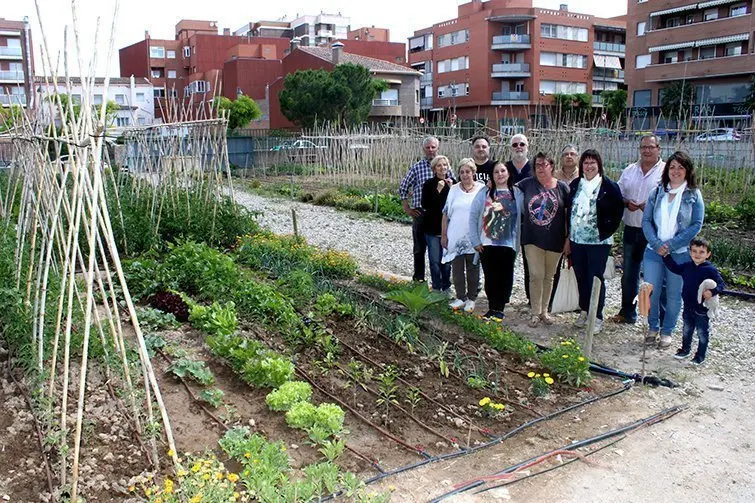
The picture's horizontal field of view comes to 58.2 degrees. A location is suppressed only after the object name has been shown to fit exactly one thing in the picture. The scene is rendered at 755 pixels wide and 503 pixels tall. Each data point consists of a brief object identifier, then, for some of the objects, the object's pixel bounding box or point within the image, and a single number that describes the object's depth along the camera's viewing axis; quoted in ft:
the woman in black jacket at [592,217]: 19.17
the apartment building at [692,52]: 120.88
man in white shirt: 19.85
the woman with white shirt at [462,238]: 21.01
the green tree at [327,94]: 110.42
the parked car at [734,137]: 45.80
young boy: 17.34
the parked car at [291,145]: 87.61
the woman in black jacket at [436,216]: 22.76
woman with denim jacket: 17.88
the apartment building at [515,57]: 161.68
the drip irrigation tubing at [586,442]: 11.80
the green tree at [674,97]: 120.26
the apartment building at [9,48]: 171.54
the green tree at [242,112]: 118.42
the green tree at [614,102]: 147.54
